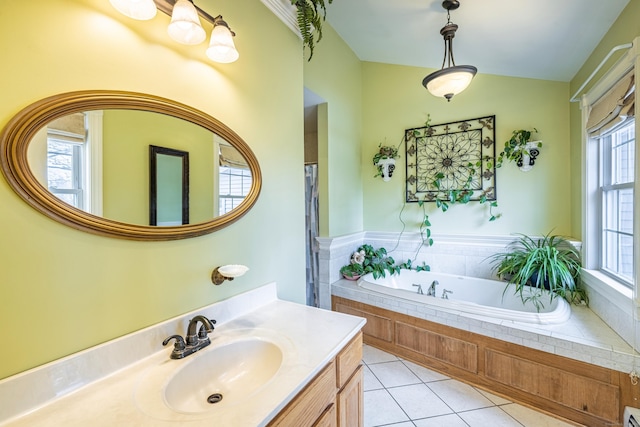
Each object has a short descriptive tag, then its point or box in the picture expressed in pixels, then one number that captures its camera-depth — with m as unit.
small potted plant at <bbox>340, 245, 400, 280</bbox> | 2.90
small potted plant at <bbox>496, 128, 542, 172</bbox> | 2.61
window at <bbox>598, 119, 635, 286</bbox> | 1.77
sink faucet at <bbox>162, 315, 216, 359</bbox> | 0.97
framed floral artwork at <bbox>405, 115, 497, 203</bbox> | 2.82
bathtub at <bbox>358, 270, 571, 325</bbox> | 1.94
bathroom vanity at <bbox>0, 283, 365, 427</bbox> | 0.70
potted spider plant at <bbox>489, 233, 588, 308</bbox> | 2.21
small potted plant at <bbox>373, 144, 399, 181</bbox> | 3.24
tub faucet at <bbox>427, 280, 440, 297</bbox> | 2.92
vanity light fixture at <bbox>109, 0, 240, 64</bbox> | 0.90
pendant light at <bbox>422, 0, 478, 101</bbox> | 1.86
